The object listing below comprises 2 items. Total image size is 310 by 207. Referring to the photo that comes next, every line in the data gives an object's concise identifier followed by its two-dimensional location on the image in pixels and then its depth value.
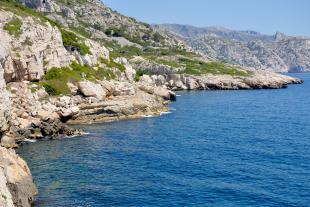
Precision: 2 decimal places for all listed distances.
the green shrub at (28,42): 110.44
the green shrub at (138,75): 164.14
